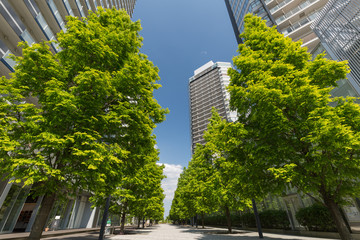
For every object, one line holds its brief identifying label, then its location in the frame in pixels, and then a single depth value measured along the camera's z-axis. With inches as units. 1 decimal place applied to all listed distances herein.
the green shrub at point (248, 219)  807.7
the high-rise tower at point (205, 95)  3543.3
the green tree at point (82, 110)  212.2
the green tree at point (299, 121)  239.6
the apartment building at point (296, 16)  1042.7
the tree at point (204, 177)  762.4
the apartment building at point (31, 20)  448.5
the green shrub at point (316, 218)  473.4
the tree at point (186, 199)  1216.2
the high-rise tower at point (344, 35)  512.4
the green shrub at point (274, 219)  650.8
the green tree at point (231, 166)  325.7
